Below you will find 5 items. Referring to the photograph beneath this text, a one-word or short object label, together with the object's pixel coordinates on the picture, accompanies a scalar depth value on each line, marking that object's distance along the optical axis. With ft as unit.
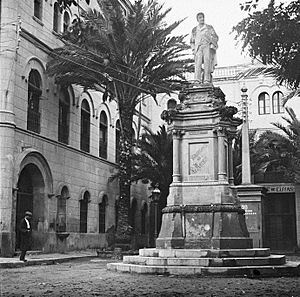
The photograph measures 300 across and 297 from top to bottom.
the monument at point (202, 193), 42.88
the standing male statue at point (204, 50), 51.42
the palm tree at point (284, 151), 98.78
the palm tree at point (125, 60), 77.87
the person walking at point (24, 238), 58.03
